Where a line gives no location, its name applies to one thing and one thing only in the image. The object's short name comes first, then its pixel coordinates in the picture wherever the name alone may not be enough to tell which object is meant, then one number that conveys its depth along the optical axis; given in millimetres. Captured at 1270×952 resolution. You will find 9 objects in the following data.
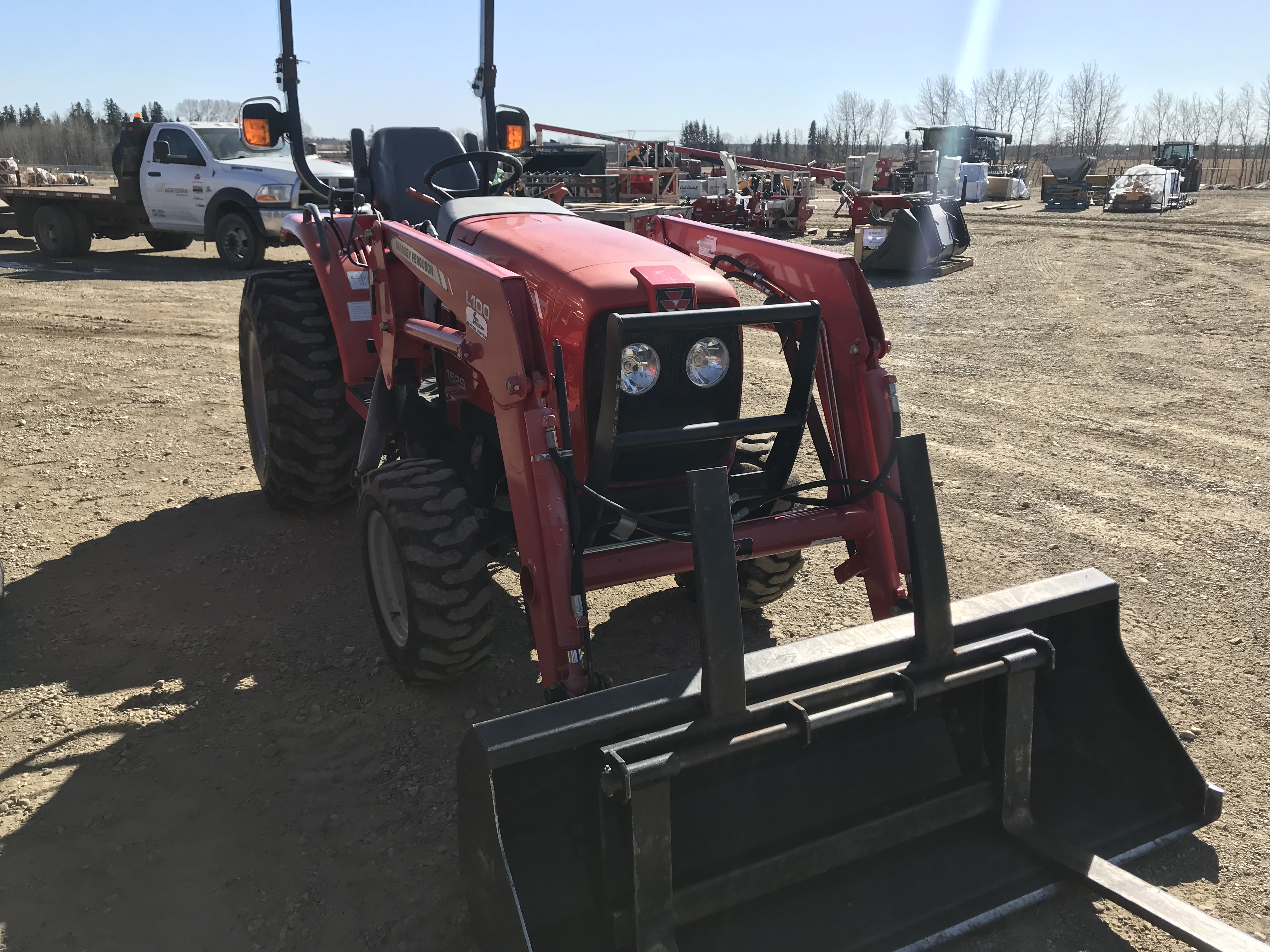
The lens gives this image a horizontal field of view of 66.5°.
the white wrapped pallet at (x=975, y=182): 33062
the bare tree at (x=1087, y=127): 71875
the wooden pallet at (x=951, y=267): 14266
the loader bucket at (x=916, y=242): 13938
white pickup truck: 12906
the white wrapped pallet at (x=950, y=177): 26638
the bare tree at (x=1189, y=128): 73625
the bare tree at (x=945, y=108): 72500
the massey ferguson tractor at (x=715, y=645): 2150
